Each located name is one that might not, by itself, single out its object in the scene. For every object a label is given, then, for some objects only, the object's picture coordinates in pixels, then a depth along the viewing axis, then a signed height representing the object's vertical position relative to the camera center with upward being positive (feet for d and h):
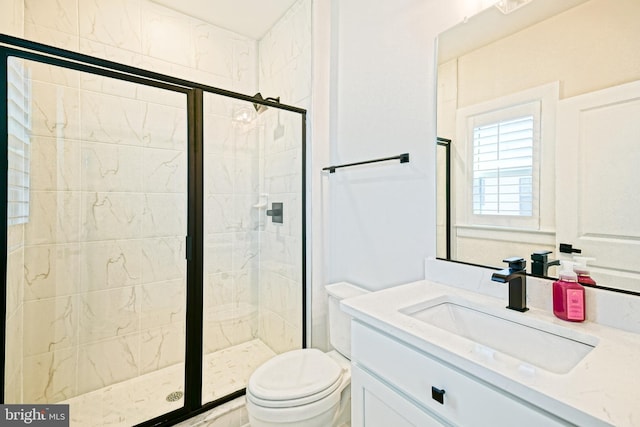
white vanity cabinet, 1.88 -1.38
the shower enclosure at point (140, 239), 4.83 -0.54
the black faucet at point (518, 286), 2.91 -0.74
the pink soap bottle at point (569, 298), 2.64 -0.78
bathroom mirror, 2.60 +0.82
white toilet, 3.76 -2.38
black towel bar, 4.41 +0.86
